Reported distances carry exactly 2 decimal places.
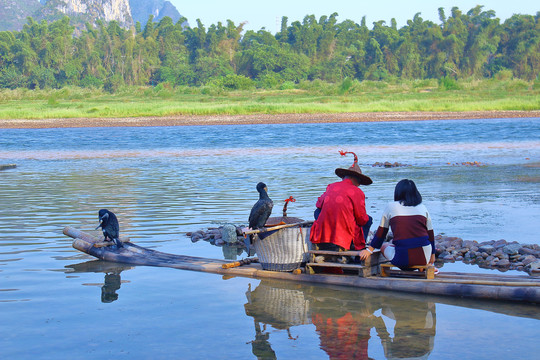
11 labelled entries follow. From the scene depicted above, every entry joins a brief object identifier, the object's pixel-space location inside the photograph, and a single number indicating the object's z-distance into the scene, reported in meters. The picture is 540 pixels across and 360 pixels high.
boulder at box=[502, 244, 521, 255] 16.73
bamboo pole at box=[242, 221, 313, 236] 14.89
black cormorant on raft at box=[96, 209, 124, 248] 17.87
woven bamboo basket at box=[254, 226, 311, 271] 15.14
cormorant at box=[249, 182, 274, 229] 15.87
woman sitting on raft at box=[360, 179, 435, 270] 13.70
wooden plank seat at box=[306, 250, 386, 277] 14.45
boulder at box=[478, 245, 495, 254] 17.15
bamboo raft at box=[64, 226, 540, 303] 13.06
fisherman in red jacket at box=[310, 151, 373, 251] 14.47
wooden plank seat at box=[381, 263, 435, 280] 13.91
